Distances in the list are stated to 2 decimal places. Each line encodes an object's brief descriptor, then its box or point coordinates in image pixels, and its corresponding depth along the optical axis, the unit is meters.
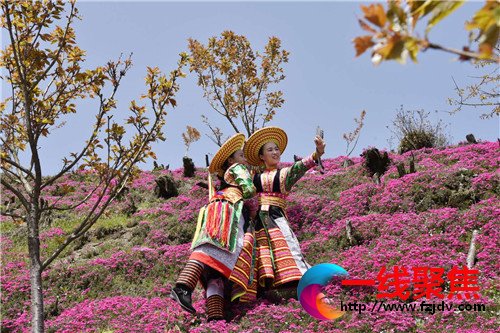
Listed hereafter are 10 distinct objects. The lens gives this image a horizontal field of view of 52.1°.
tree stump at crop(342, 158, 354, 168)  18.50
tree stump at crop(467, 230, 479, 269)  8.13
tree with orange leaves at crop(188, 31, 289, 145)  18.89
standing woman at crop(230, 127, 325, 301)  8.41
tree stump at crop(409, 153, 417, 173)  14.05
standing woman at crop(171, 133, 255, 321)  8.03
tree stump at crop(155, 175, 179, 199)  18.09
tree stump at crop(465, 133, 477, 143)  19.19
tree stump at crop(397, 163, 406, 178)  13.88
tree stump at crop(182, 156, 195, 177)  21.12
